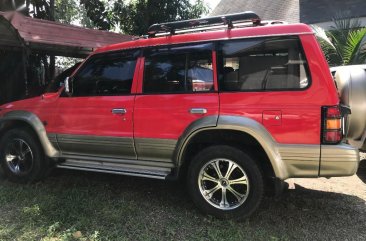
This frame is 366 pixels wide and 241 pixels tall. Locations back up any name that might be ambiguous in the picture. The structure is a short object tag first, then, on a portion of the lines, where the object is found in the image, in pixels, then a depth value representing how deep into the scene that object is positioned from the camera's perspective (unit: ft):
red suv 12.01
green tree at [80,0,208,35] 38.93
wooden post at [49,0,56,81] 34.08
